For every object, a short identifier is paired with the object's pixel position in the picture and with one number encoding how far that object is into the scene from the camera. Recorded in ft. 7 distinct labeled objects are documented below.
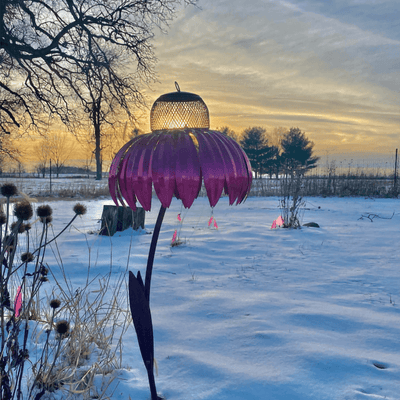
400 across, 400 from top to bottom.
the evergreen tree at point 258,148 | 144.66
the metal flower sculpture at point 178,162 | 3.33
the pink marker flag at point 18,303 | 5.62
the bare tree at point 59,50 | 34.27
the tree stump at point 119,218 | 19.79
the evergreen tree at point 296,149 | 141.59
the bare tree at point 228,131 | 151.68
